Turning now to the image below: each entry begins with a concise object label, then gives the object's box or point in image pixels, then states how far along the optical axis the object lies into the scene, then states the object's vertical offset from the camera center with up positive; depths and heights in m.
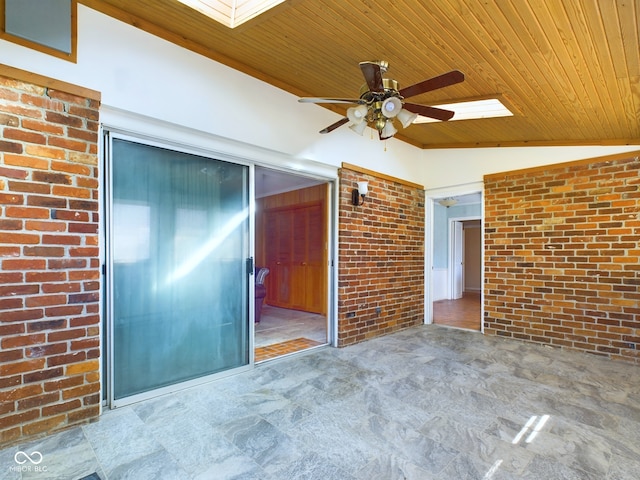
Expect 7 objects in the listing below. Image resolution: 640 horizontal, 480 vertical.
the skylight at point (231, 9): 2.23 +1.60
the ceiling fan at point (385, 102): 2.12 +0.98
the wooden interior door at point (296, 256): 6.07 -0.34
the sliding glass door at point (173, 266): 2.46 -0.22
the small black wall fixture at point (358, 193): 4.06 +0.57
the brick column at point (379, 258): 4.02 -0.26
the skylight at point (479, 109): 3.43 +1.40
